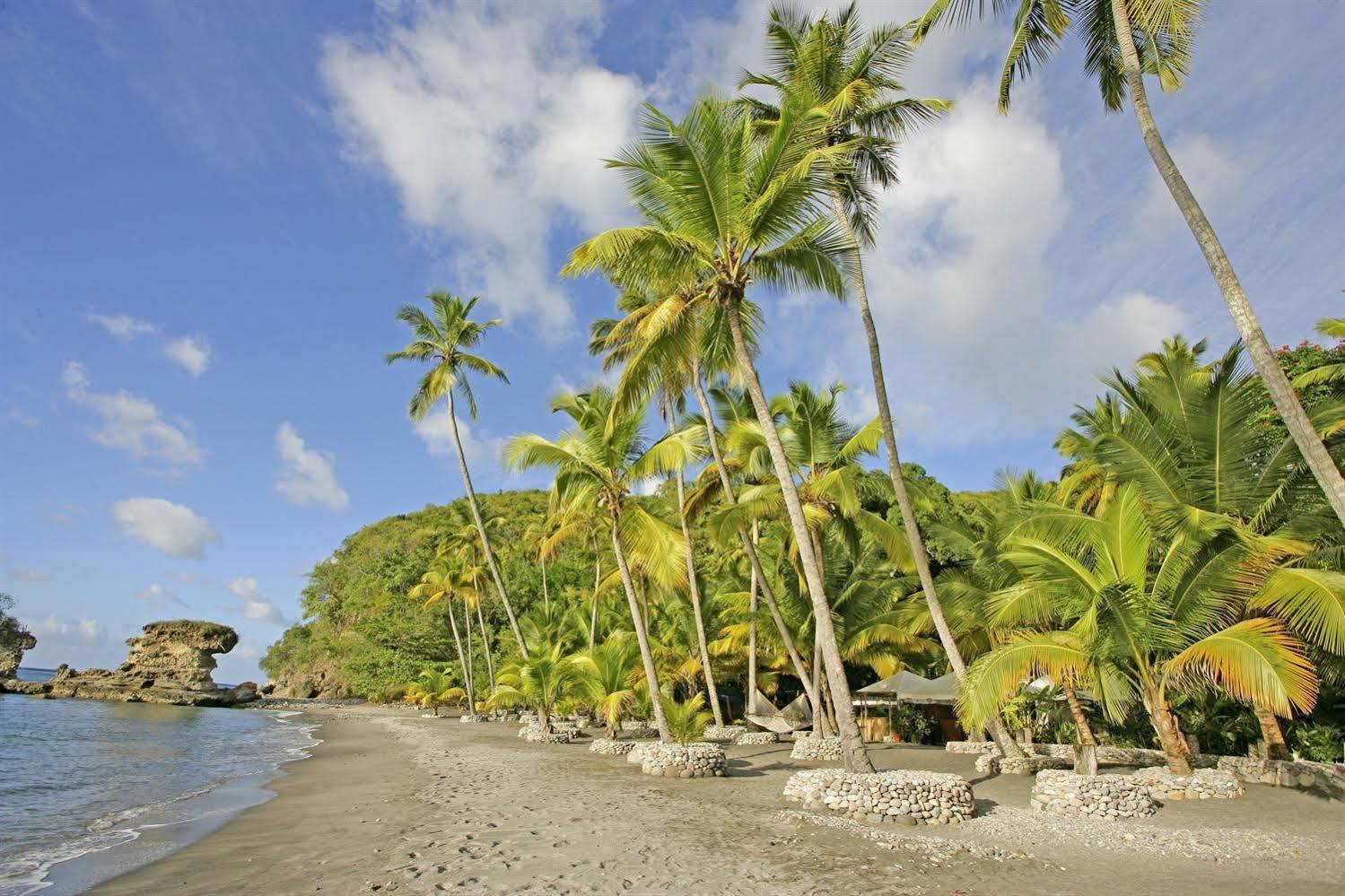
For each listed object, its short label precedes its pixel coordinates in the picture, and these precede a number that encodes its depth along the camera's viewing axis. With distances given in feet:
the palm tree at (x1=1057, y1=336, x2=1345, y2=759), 34.12
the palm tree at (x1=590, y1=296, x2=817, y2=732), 34.53
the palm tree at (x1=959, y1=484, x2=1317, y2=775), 30.71
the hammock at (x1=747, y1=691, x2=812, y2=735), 63.93
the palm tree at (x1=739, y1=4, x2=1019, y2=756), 42.06
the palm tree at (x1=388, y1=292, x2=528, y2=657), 74.23
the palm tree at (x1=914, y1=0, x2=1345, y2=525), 22.39
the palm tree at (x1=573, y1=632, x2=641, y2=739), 63.82
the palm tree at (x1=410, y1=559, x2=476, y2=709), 112.37
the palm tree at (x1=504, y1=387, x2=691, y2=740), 47.16
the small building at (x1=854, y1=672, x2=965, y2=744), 57.98
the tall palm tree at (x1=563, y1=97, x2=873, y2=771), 31.94
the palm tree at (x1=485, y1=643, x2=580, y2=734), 68.03
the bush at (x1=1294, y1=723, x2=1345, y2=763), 38.60
